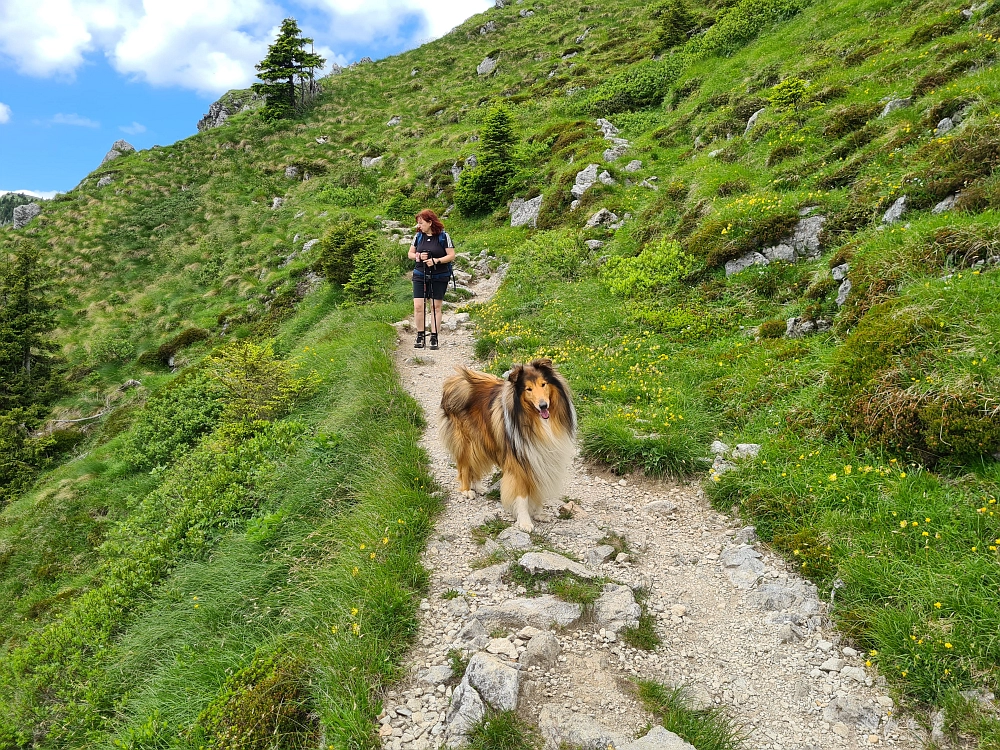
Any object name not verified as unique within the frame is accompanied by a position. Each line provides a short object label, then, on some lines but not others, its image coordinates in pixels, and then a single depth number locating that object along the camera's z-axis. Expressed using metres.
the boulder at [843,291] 7.39
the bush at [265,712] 3.50
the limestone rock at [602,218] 15.20
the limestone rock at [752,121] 14.32
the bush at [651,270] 10.77
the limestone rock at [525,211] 18.50
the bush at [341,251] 16.88
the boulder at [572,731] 3.29
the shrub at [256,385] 9.75
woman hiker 10.88
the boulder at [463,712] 3.35
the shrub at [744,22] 21.06
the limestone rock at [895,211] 7.96
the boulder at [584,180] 17.28
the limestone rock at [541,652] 3.86
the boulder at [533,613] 4.27
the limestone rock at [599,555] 5.17
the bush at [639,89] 23.30
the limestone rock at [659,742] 3.17
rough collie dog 5.30
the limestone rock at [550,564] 4.80
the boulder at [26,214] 31.33
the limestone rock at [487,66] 42.59
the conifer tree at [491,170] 20.86
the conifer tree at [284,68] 38.72
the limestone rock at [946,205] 7.27
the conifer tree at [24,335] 18.14
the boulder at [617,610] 4.31
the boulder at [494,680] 3.47
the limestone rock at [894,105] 10.41
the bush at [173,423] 11.45
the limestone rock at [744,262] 9.79
